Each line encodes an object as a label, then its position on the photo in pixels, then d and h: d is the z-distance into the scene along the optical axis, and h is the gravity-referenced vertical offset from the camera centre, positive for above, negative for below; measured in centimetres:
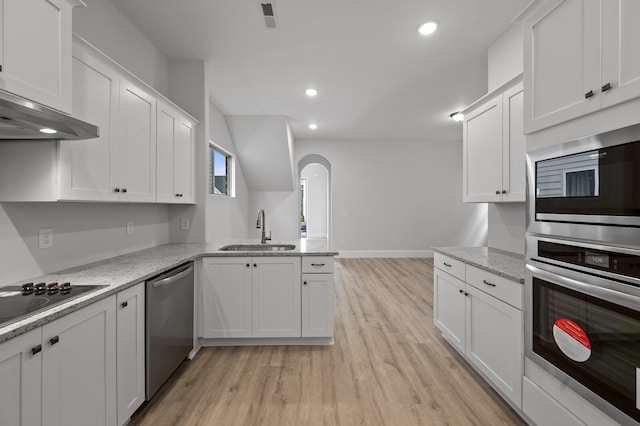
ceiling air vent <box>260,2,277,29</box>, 239 +166
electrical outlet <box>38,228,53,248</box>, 172 -15
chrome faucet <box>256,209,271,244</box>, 319 -12
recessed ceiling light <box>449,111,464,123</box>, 516 +173
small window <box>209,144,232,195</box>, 516 +77
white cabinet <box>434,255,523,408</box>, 180 -80
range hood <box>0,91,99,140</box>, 112 +38
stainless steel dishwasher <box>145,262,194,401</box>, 190 -80
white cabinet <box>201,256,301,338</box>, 271 -77
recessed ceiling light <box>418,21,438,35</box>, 260 +166
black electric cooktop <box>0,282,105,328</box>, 129 -39
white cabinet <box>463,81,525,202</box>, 219 +54
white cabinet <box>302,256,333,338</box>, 274 -77
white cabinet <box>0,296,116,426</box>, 104 -66
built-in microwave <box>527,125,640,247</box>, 115 +12
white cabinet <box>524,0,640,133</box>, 116 +71
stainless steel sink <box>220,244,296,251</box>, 314 -37
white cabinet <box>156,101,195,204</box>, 260 +55
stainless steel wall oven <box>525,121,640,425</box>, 115 -24
